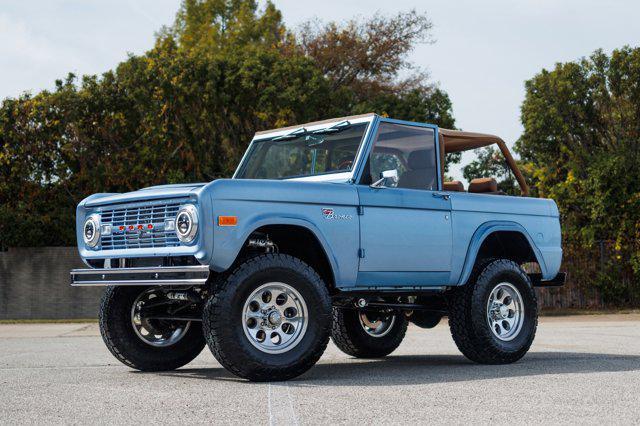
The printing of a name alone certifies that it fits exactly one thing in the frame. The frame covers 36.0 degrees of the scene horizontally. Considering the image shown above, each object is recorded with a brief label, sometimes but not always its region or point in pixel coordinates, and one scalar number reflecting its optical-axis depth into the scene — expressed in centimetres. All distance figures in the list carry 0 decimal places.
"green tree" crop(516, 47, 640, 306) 2633
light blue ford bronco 790
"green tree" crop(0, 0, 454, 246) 2688
